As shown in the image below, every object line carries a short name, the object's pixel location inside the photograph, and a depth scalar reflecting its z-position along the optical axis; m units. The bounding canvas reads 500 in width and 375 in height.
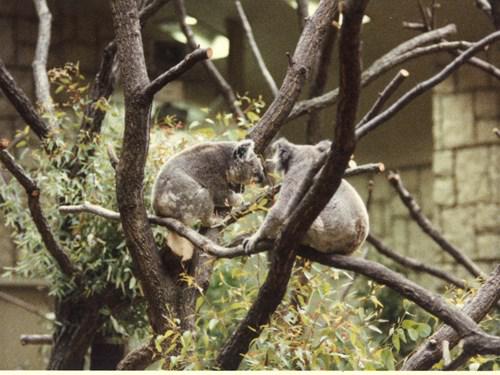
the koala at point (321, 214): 4.99
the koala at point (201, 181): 6.25
